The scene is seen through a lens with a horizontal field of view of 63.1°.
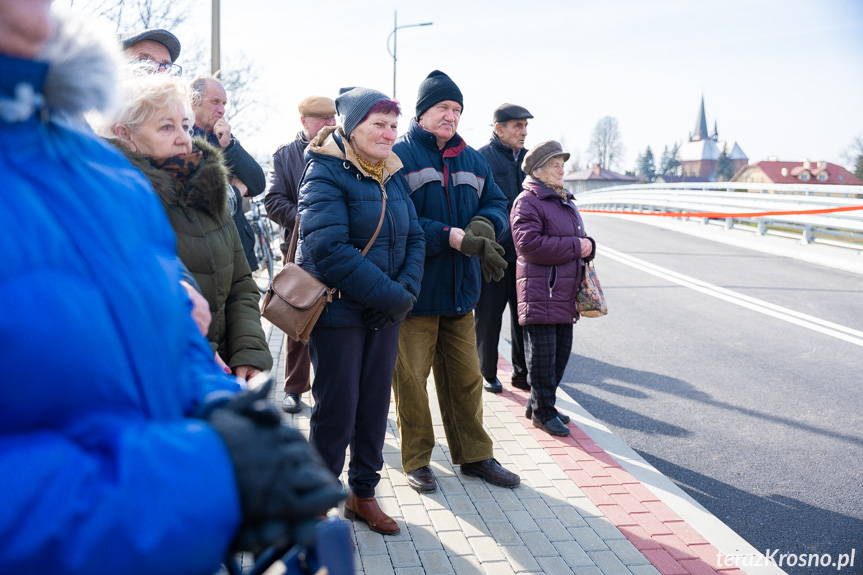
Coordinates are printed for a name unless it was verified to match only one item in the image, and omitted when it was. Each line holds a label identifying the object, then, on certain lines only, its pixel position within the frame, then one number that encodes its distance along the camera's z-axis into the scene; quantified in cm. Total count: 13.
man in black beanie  425
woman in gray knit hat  341
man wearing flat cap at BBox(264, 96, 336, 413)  548
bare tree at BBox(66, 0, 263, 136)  1927
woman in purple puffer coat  495
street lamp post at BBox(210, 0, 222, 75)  1144
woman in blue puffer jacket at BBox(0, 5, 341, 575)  88
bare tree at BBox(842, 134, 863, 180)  7862
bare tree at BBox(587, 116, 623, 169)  13338
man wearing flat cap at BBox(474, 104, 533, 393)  588
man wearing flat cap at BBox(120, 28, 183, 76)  408
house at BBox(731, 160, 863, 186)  9750
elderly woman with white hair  237
